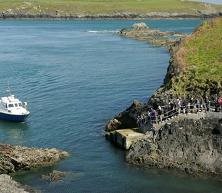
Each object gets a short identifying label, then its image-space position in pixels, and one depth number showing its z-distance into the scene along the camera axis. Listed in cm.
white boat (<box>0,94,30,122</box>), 8531
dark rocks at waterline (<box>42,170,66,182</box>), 5944
